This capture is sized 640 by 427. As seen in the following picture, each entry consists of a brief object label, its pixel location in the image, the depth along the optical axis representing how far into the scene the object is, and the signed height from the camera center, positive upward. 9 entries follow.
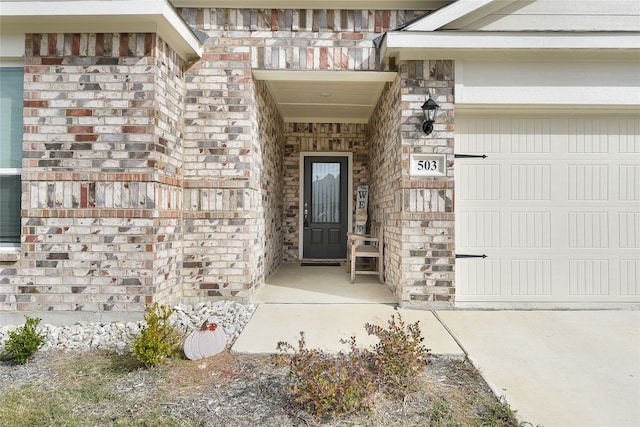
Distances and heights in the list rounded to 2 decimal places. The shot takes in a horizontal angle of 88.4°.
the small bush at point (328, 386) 1.72 -0.92
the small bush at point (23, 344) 2.36 -0.95
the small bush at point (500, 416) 1.71 -1.08
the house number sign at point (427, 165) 3.58 +0.54
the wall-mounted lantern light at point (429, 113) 3.45 +1.08
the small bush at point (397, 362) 1.97 -0.91
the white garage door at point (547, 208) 3.75 +0.08
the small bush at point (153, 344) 2.24 -0.90
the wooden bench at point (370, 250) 4.71 -0.53
